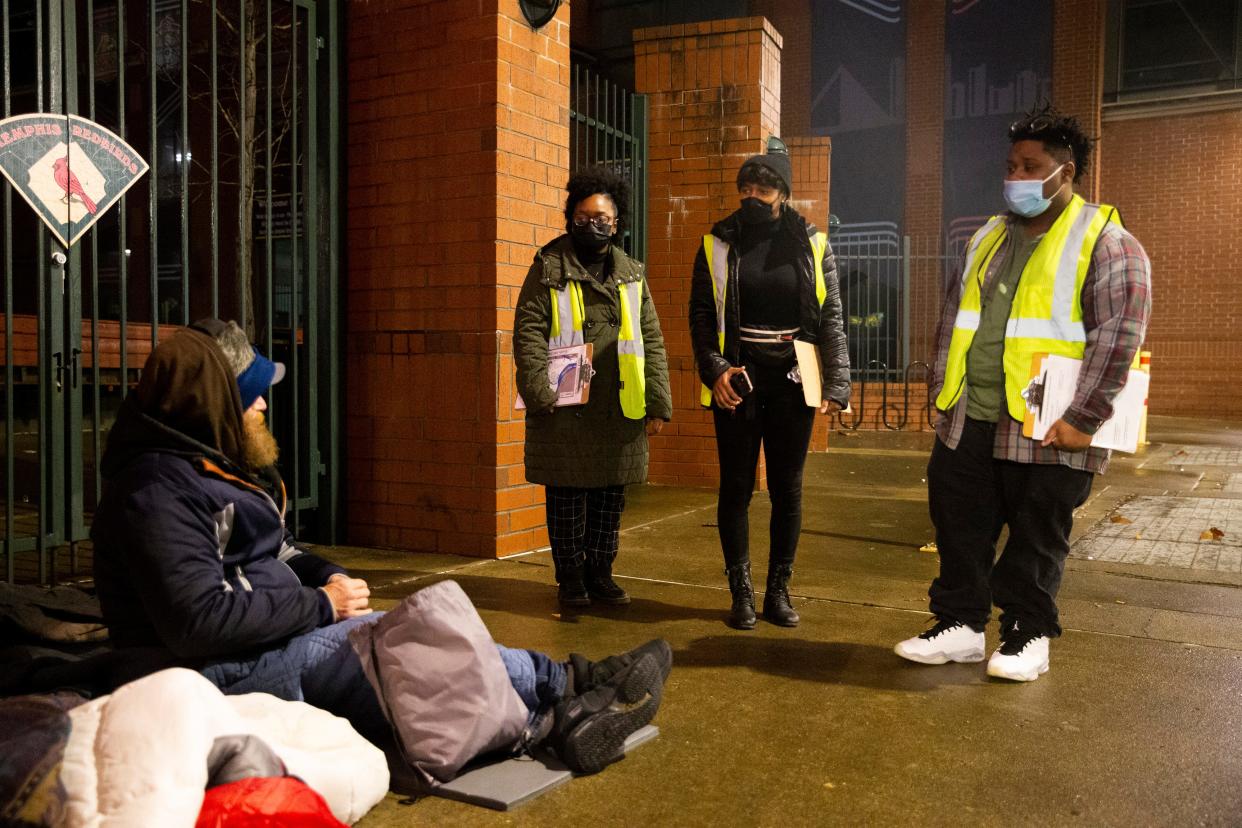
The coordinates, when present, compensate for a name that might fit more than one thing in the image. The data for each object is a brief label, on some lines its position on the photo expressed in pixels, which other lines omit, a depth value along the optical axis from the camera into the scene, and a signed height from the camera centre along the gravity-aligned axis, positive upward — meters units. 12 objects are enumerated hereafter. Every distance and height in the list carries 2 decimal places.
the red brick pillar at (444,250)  5.34 +0.57
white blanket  1.82 -0.70
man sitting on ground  2.34 -0.48
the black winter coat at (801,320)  4.25 +0.18
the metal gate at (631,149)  7.81 +1.59
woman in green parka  4.49 -0.12
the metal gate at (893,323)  15.85 +0.66
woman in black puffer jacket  4.22 +0.05
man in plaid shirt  3.43 -0.07
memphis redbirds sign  4.03 +0.75
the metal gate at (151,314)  4.23 +0.22
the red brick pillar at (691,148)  7.93 +1.61
